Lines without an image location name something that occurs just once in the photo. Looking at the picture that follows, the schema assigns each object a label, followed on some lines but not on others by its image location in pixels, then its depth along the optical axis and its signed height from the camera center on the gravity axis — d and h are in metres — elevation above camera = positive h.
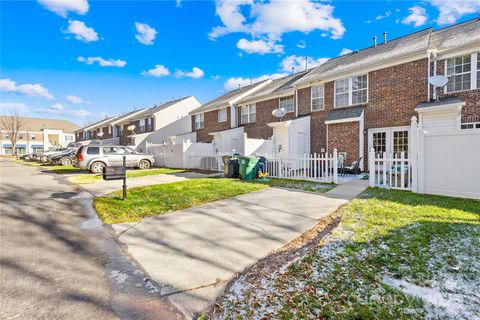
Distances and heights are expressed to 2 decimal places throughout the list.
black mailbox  7.25 -0.49
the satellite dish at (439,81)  10.59 +3.05
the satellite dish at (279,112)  15.48 +2.62
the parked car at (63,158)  22.69 -0.14
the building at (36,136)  59.56 +5.01
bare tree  52.41 +6.82
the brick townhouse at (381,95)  11.14 +3.14
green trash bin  11.29 -0.57
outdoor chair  12.55 -0.78
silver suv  15.15 +0.01
